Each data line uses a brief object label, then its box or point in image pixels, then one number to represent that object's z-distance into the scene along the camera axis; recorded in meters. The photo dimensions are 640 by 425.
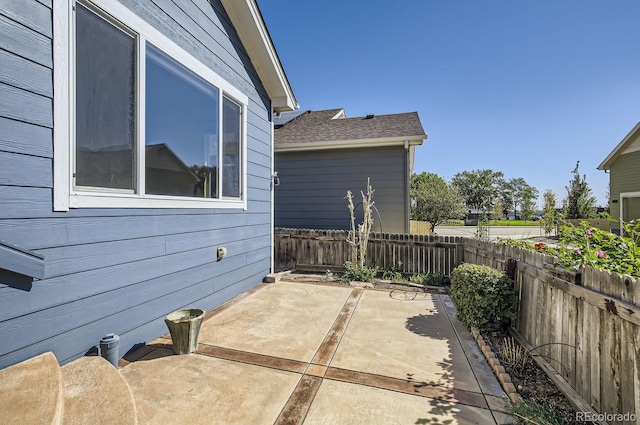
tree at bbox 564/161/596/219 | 16.33
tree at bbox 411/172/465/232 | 15.57
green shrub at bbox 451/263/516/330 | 3.04
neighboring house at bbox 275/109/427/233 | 7.89
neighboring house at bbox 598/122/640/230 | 10.69
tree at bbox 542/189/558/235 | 14.29
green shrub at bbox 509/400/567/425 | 1.72
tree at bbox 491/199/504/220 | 24.14
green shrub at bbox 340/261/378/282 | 5.57
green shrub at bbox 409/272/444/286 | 5.38
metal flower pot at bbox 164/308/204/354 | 2.54
